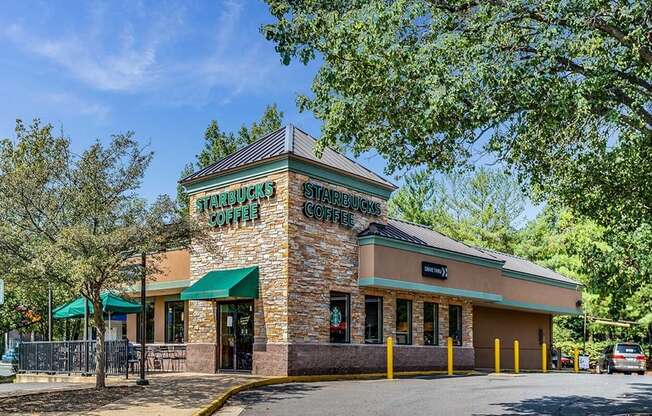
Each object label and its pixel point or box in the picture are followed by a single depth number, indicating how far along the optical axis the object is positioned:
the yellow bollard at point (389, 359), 23.53
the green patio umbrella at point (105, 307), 25.09
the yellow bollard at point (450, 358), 26.27
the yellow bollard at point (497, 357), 29.17
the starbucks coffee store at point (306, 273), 22.59
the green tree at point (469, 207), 50.97
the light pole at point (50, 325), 27.68
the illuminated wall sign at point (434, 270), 26.03
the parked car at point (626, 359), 33.50
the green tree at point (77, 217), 16.66
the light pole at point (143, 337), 18.32
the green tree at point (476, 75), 11.37
